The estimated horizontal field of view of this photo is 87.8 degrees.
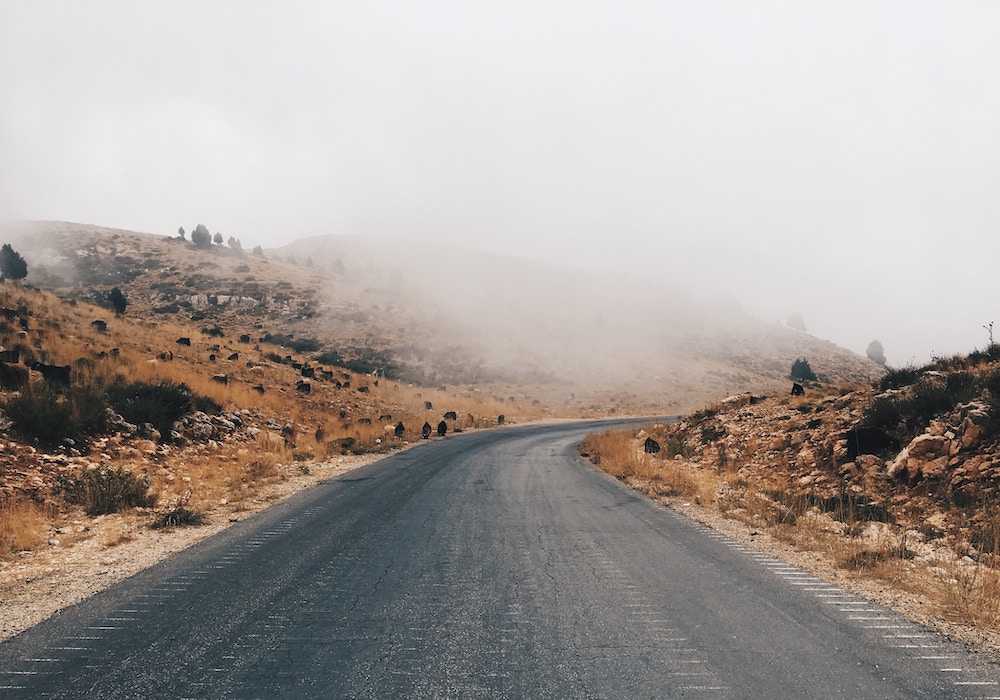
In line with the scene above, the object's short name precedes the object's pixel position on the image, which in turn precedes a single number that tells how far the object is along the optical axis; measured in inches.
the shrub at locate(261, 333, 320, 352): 2158.0
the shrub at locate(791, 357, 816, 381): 2728.8
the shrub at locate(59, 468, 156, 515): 363.9
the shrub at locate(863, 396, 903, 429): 425.4
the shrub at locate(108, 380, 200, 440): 534.3
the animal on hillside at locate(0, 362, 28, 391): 482.0
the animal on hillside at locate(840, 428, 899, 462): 411.5
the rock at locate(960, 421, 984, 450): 343.9
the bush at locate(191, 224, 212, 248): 3523.6
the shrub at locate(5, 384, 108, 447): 424.2
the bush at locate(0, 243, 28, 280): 2082.9
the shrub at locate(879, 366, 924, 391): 504.7
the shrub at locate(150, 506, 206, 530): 339.0
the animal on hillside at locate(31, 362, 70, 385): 538.0
